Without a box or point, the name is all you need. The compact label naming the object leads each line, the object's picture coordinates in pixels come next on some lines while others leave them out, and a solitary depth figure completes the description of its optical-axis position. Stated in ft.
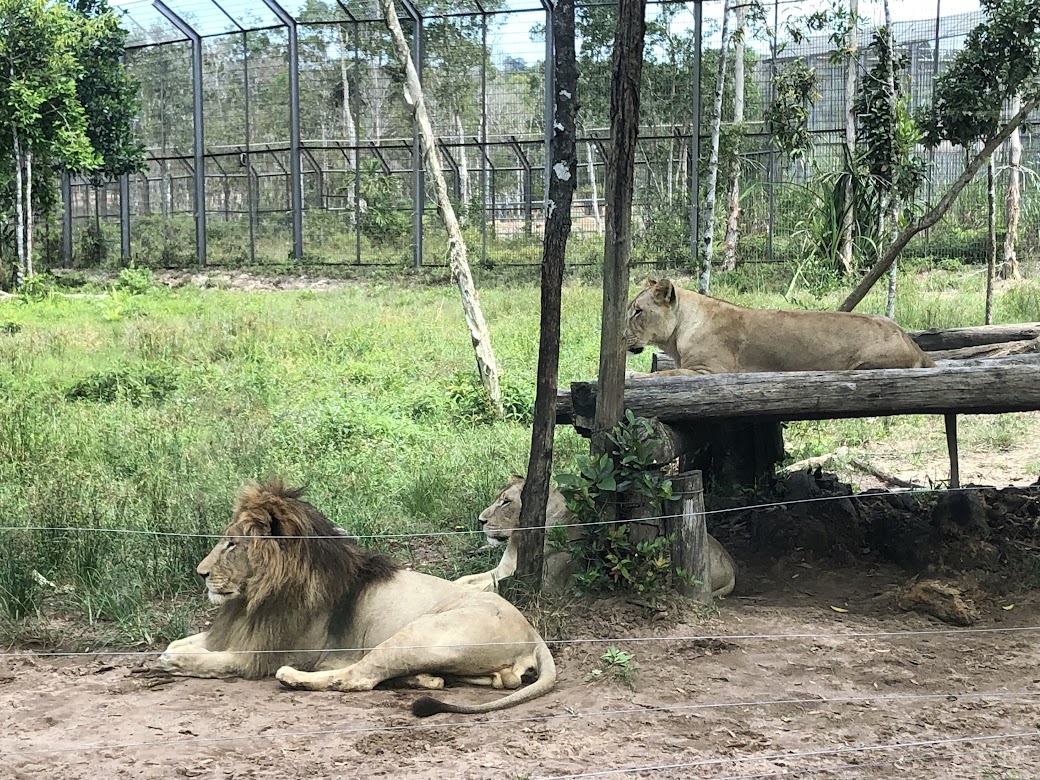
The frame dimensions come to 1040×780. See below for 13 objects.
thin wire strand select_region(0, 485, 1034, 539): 19.27
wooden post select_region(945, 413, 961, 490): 23.93
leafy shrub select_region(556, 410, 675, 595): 19.25
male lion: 16.11
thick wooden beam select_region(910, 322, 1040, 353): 28.02
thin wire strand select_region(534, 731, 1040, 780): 12.66
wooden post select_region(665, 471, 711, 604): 19.44
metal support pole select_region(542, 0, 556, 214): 74.02
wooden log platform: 19.99
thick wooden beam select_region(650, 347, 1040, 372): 23.13
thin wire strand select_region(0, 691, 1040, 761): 13.69
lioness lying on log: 22.38
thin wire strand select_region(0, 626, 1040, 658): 17.90
